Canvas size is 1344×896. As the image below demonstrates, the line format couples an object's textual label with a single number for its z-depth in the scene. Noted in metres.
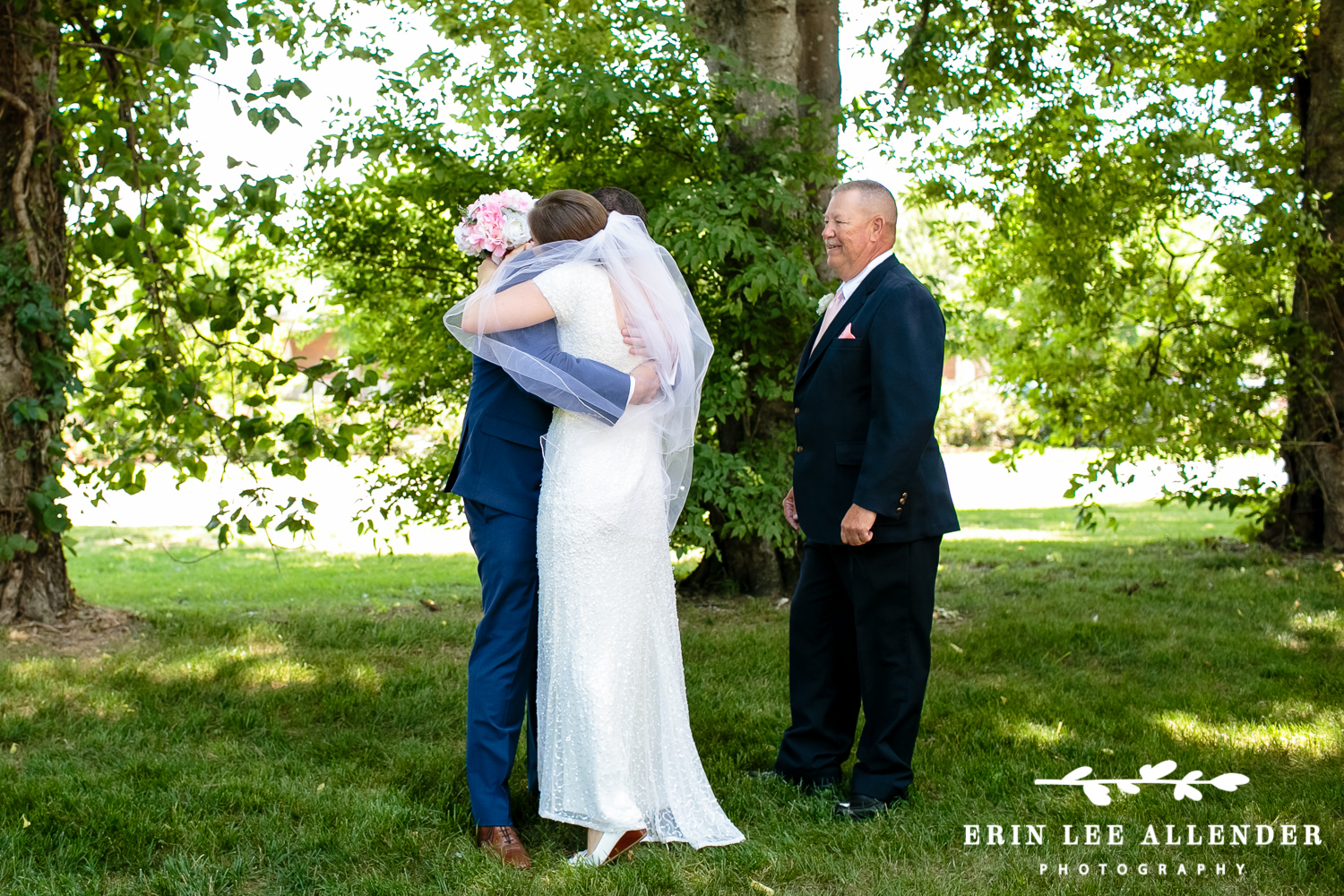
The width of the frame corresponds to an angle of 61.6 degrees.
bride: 3.38
